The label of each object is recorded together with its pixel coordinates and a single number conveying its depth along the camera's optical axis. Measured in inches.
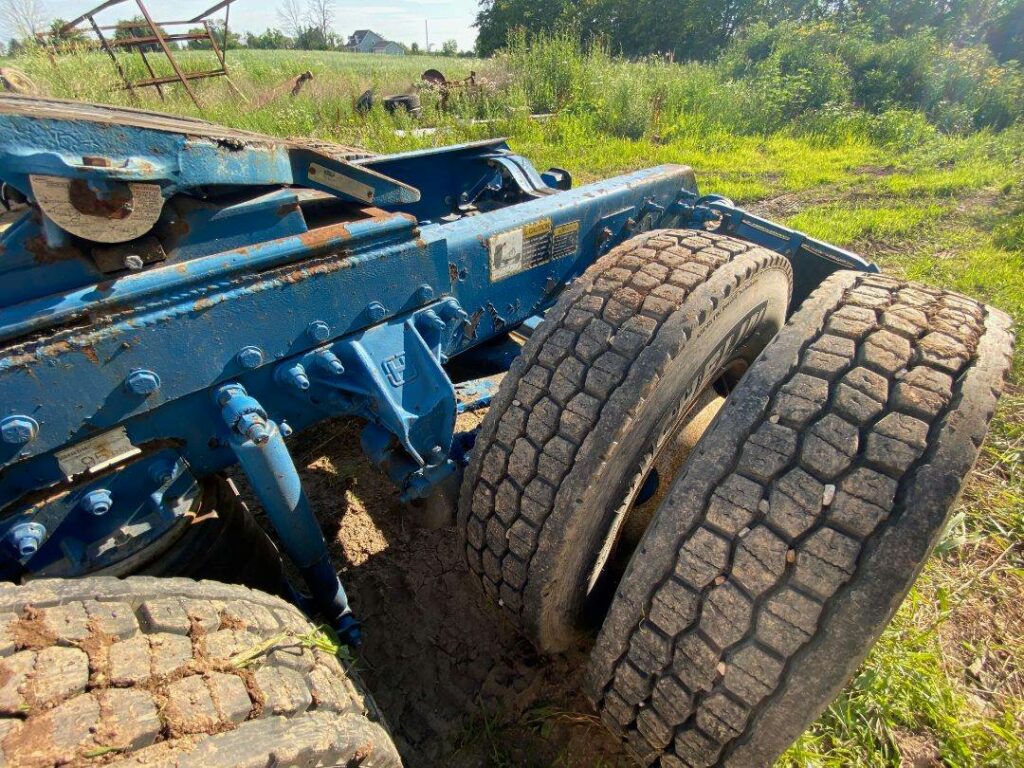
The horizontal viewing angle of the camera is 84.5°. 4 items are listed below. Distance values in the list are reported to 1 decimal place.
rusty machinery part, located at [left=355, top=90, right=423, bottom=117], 448.8
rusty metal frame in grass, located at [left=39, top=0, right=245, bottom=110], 357.4
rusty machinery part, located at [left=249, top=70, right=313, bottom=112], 457.6
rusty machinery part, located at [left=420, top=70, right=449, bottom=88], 502.6
